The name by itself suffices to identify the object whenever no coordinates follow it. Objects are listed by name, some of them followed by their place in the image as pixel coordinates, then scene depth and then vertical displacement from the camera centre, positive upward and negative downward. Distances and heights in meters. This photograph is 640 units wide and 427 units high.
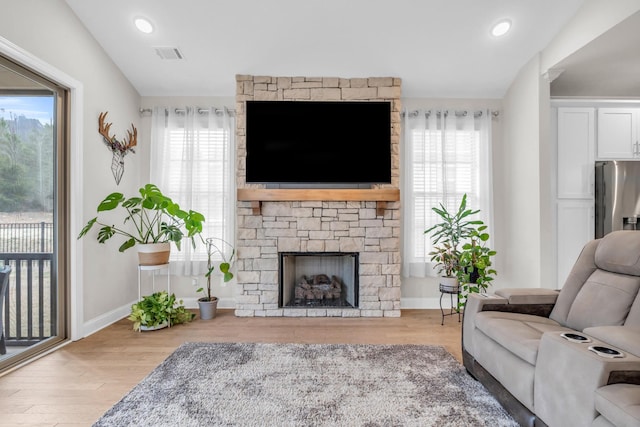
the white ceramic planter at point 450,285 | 3.43 -0.70
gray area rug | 1.79 -1.07
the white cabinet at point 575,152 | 3.38 +0.65
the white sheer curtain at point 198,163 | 3.92 +0.62
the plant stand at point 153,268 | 3.34 -0.55
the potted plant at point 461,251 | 3.45 -0.37
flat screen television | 3.59 +0.80
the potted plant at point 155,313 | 3.24 -0.95
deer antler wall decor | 3.37 +0.78
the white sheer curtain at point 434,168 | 3.98 +0.57
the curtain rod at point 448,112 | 3.98 +1.23
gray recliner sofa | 1.26 -0.63
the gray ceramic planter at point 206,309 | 3.59 -0.99
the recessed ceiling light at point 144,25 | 3.04 +1.76
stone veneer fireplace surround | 3.67 -0.17
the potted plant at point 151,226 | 3.20 -0.09
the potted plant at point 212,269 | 3.60 -0.57
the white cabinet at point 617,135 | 3.39 +0.82
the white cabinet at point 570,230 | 3.38 -0.14
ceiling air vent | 3.31 +1.65
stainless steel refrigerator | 3.18 +0.19
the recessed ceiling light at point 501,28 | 3.04 +1.73
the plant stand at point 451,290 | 3.42 -0.75
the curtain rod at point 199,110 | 3.95 +1.25
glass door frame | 2.93 +0.09
